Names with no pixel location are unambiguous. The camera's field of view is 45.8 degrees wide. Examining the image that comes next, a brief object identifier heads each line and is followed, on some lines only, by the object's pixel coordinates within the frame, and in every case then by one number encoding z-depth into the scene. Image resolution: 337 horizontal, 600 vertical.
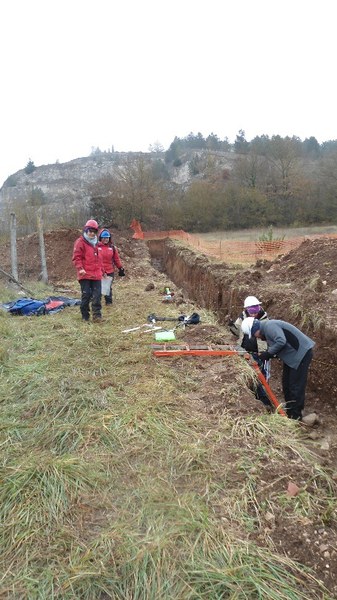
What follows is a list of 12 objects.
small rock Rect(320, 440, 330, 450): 4.38
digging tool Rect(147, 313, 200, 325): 6.60
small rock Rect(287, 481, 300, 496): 2.63
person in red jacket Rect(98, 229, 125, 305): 8.49
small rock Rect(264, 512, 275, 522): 2.44
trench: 6.13
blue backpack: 7.63
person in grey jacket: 4.89
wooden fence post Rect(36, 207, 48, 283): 10.89
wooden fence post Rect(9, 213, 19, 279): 9.28
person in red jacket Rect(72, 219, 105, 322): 6.78
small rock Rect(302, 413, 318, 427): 5.31
